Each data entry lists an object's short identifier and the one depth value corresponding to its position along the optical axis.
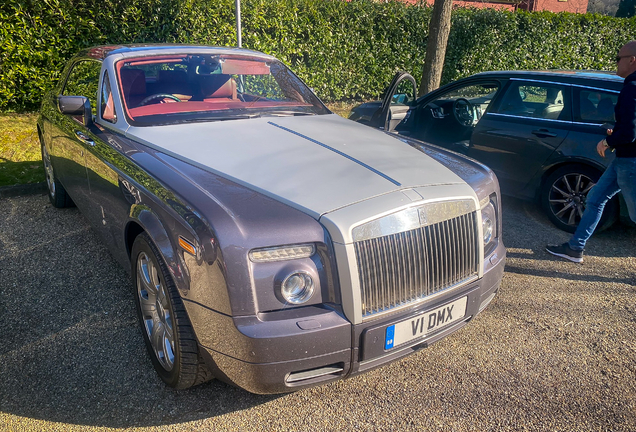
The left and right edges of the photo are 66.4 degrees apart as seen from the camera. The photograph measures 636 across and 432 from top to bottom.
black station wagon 4.99
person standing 3.91
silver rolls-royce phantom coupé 2.16
